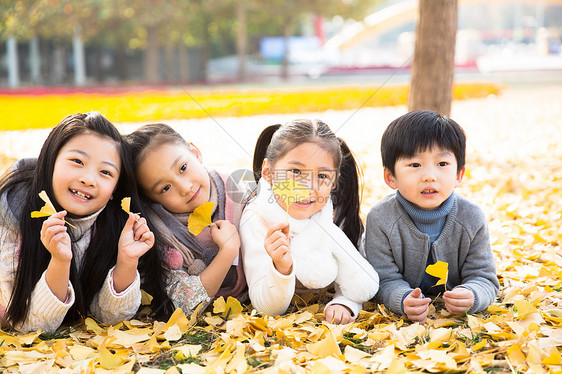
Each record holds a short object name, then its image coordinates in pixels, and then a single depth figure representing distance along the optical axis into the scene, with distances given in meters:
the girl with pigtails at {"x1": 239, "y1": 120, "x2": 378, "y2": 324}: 2.31
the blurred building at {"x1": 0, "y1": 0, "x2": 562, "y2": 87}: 18.92
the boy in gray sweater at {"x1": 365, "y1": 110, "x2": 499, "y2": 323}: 2.36
